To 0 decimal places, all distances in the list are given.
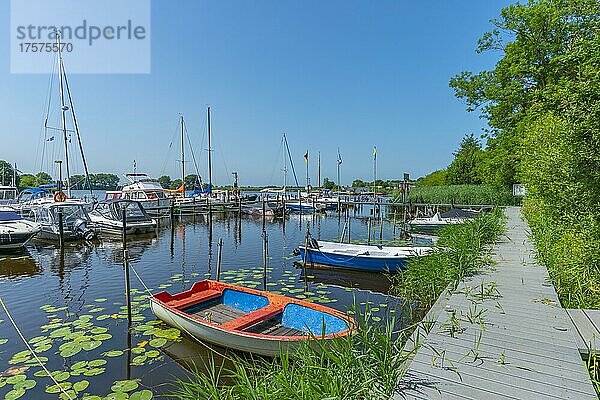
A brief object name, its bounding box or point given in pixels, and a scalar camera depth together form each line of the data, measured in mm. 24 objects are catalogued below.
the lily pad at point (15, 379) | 6023
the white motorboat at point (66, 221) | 19312
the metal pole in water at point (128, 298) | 8086
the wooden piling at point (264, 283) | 11102
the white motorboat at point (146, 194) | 32875
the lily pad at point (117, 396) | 5552
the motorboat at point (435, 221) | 21847
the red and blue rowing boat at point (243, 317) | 6242
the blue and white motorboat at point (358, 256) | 12336
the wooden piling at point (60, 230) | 17812
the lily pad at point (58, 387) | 5790
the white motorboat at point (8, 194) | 29906
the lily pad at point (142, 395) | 5617
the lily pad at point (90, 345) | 7148
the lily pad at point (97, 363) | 6516
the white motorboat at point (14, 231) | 16250
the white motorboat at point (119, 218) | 21781
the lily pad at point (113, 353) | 6883
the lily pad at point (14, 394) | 5598
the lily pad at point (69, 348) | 6910
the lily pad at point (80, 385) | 5824
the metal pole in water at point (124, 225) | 16519
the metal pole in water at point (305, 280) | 11489
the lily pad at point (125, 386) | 5805
